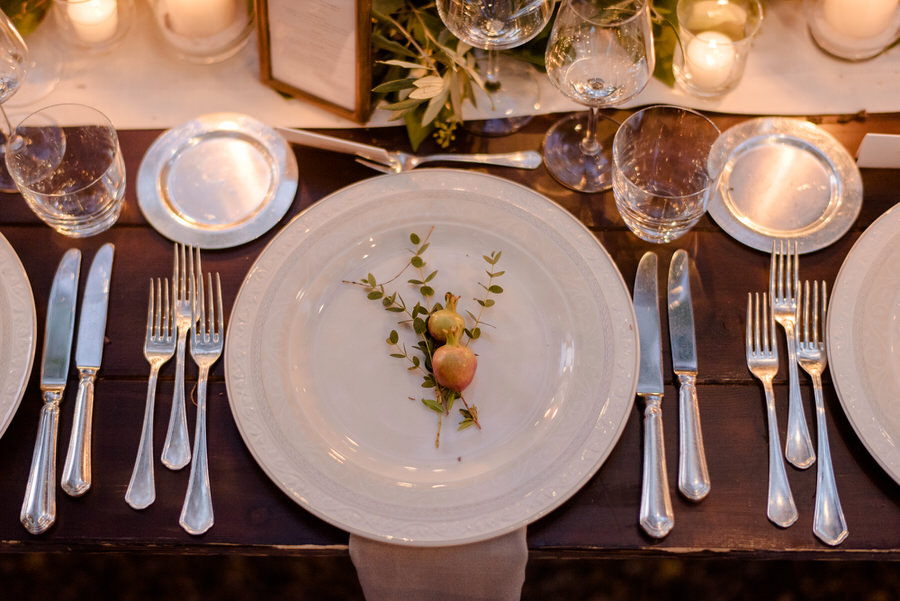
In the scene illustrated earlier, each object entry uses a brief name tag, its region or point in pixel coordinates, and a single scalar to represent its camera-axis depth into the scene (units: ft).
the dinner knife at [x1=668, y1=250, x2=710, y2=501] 3.09
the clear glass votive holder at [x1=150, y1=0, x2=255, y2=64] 4.19
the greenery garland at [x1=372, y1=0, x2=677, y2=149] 3.70
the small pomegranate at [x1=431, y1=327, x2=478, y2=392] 3.14
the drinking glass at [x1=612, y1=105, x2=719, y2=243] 3.64
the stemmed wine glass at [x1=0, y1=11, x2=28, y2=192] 3.75
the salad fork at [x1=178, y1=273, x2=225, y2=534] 3.05
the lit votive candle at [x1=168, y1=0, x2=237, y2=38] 4.17
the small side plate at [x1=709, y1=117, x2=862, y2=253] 3.64
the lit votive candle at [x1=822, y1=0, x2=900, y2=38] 4.09
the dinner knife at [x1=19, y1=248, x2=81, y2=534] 3.04
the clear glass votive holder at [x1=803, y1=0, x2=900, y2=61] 4.10
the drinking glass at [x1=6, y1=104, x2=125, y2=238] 3.57
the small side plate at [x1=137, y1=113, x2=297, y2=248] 3.69
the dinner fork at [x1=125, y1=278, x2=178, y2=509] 3.10
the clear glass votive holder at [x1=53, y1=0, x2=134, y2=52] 4.19
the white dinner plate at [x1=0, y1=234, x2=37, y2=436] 3.18
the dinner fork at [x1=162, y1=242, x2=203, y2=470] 3.17
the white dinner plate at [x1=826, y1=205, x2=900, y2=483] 3.10
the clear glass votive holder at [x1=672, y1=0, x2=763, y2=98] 4.01
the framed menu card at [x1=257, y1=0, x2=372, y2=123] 3.67
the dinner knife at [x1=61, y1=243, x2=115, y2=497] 3.11
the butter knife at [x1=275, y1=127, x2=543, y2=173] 3.75
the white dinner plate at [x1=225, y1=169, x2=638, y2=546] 3.01
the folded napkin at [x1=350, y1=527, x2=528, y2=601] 2.99
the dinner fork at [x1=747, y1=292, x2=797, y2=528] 3.05
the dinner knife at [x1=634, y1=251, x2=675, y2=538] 3.03
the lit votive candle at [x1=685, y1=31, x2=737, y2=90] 4.00
